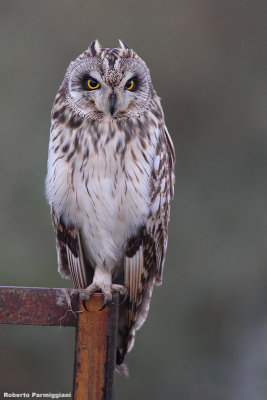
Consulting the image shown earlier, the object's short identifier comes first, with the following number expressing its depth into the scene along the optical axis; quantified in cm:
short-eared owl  656
